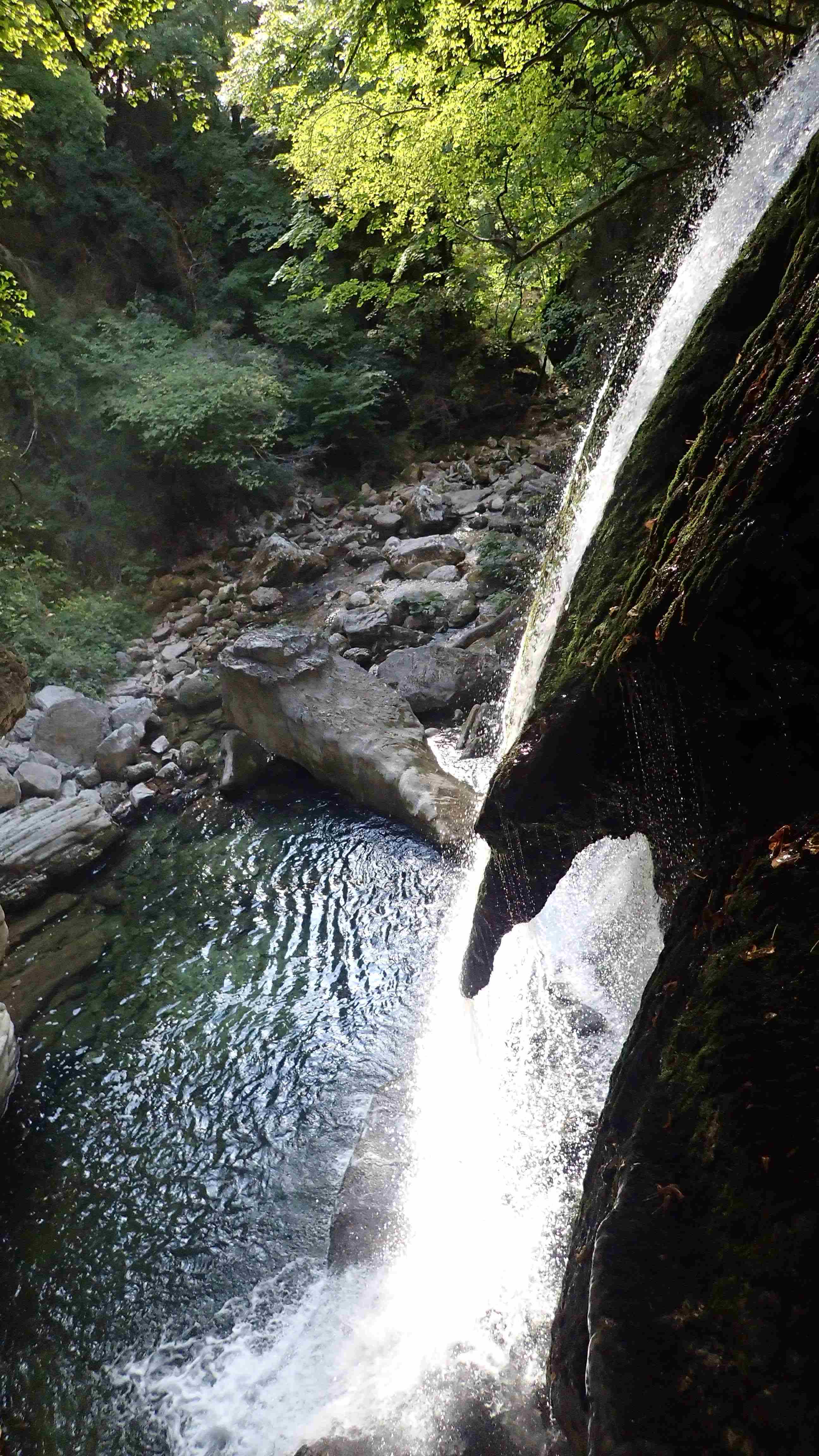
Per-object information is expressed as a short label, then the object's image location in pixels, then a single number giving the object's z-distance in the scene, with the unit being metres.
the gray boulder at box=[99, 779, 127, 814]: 8.24
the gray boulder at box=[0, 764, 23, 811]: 7.59
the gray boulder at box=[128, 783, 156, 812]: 8.34
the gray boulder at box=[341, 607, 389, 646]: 9.62
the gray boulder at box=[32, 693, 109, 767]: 8.73
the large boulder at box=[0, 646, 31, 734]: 5.27
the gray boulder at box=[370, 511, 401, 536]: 12.60
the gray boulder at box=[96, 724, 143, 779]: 8.66
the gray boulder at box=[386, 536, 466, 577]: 11.12
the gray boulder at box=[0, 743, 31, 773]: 8.07
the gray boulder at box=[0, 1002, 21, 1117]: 5.04
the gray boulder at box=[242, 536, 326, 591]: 11.85
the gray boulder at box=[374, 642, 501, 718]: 8.50
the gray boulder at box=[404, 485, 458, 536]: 12.16
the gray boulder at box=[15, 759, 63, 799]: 7.92
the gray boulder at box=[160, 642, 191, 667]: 10.91
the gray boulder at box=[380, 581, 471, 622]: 9.91
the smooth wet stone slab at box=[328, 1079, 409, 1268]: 3.66
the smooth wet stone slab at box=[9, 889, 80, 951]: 6.59
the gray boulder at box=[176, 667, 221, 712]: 9.72
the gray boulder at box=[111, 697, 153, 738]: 9.44
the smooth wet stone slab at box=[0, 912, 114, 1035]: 5.93
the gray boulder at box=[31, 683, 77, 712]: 9.20
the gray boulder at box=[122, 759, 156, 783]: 8.61
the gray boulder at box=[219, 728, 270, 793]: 8.20
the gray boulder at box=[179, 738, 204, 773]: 8.73
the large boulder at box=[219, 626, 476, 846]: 7.03
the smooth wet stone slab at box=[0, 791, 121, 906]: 6.86
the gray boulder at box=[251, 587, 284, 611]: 11.41
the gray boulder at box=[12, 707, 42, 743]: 8.75
